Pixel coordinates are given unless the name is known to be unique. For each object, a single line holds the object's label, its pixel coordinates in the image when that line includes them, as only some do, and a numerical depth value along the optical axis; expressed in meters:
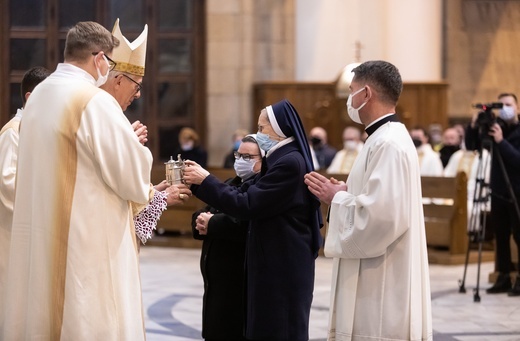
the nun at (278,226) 5.27
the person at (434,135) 17.11
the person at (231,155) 15.72
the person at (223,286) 5.96
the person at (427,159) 14.53
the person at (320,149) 15.97
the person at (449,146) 15.75
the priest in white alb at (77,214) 4.83
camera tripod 9.79
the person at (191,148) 15.15
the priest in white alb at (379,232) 4.78
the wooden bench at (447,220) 12.53
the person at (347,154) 15.18
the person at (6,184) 5.91
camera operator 9.84
